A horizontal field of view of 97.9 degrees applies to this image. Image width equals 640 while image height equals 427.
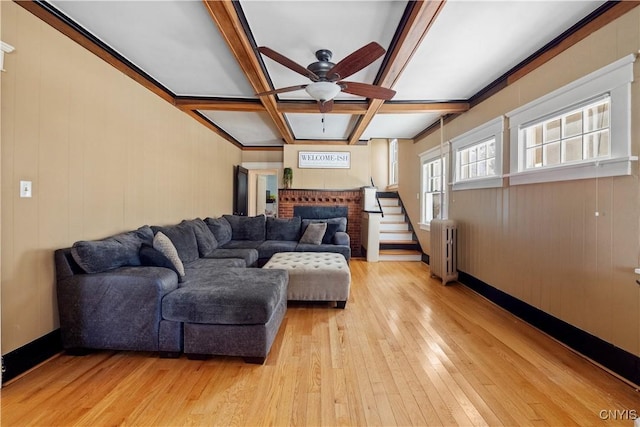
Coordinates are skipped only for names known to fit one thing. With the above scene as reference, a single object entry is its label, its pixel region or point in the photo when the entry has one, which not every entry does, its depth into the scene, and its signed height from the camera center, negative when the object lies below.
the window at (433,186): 4.69 +0.50
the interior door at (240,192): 6.59 +0.47
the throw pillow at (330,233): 4.84 -0.37
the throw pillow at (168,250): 2.38 -0.34
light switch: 1.88 +0.15
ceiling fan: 2.20 +1.23
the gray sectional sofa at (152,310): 2.00 -0.72
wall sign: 6.41 +1.22
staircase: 5.73 -0.56
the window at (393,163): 8.02 +1.48
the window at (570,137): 2.14 +0.67
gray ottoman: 3.06 -0.79
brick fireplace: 6.40 +0.28
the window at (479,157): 3.31 +0.77
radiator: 4.10 -0.57
